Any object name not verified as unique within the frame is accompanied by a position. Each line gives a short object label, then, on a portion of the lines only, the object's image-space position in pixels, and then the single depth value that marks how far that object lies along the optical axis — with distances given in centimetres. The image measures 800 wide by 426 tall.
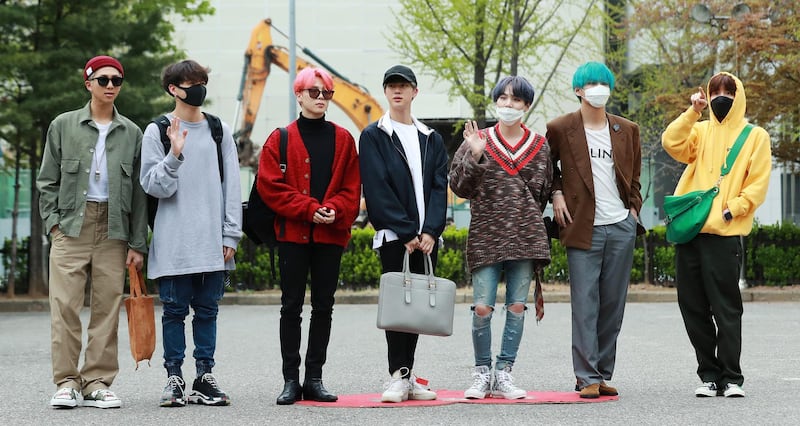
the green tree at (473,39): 2050
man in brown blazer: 674
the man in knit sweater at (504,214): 653
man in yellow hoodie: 677
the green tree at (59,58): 1645
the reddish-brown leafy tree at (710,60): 1762
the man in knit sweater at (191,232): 653
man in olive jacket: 664
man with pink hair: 657
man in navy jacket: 649
